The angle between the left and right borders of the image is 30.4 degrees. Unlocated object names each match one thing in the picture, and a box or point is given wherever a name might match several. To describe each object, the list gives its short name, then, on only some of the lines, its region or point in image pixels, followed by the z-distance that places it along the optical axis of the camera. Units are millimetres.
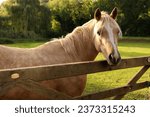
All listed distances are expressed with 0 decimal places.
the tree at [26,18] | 43625
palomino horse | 3645
